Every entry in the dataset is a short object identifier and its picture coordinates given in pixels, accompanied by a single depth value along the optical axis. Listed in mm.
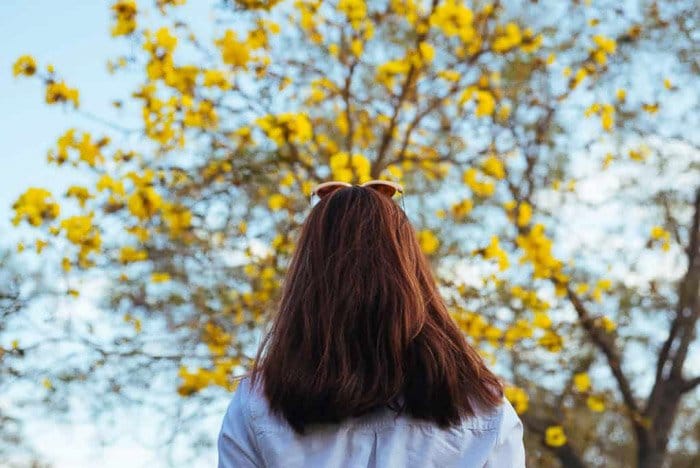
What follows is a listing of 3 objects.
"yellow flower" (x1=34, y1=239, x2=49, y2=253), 4102
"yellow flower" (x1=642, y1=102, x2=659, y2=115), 5733
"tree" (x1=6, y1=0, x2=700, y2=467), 4328
